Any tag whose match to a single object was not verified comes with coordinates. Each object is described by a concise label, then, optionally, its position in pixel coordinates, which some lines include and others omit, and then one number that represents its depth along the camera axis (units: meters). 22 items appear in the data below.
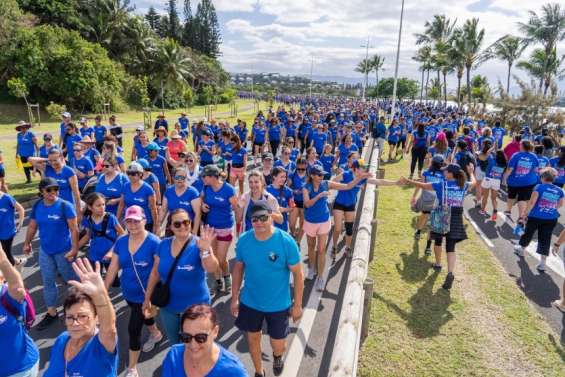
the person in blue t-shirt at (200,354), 2.12
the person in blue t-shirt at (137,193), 5.41
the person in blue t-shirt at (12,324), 2.64
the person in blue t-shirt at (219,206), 5.22
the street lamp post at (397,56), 20.63
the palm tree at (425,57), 46.91
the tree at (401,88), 84.00
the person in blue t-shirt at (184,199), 5.20
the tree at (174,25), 75.19
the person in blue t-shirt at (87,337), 2.27
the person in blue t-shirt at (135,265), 3.64
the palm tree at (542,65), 34.00
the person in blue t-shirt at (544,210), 6.24
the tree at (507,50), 37.41
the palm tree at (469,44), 35.62
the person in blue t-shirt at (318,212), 5.67
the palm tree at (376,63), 74.06
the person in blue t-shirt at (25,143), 10.09
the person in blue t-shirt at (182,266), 3.36
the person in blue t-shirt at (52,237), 4.55
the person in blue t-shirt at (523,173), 8.26
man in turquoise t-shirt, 3.43
